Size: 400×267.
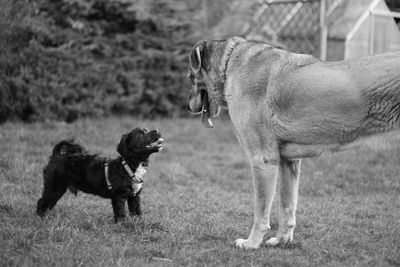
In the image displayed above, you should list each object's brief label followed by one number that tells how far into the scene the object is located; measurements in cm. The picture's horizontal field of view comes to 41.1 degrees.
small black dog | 486
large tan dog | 421
